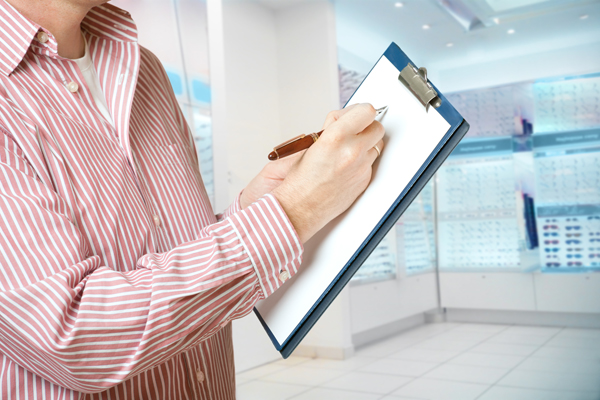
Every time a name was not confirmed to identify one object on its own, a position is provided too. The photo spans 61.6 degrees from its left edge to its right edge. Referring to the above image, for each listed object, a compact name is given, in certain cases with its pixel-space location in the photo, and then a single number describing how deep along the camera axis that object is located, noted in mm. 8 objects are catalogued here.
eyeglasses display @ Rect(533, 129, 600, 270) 4645
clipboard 715
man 594
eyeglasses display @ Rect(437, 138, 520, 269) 5355
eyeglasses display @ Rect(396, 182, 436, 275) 5449
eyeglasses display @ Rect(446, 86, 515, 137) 5289
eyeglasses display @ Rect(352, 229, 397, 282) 4949
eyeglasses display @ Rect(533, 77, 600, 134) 4645
